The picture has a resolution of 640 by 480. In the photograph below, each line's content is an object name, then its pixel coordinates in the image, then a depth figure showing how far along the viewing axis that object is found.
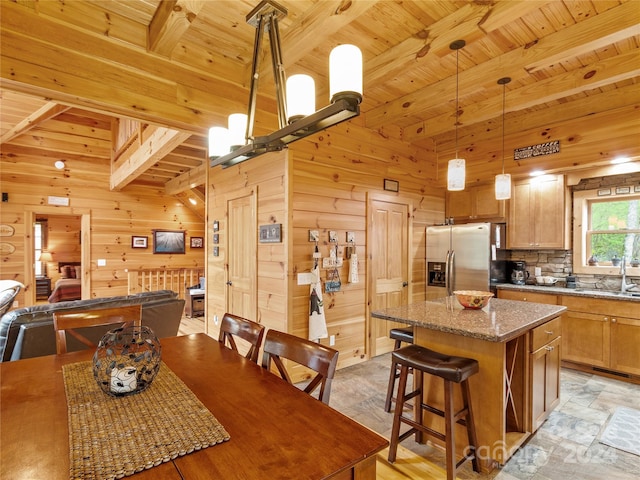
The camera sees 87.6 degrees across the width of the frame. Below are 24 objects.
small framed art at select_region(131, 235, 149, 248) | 7.24
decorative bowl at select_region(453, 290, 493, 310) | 2.55
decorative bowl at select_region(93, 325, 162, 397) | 1.29
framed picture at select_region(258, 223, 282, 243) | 3.38
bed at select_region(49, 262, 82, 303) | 7.42
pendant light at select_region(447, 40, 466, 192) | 2.74
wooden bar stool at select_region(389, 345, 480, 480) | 1.88
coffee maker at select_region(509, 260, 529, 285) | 4.36
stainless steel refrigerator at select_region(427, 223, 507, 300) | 4.19
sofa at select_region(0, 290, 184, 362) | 2.47
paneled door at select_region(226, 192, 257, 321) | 3.83
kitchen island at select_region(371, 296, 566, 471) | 2.04
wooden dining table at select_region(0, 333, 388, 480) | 0.90
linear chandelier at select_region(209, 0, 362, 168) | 1.41
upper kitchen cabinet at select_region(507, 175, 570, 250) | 4.05
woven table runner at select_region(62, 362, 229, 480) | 0.91
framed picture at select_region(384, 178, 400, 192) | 4.32
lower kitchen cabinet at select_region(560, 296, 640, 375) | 3.33
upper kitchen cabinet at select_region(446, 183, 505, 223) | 4.54
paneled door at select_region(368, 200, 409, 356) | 4.13
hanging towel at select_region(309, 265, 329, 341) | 3.37
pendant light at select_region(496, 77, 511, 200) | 3.15
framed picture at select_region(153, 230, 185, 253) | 7.52
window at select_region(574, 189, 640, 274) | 3.82
